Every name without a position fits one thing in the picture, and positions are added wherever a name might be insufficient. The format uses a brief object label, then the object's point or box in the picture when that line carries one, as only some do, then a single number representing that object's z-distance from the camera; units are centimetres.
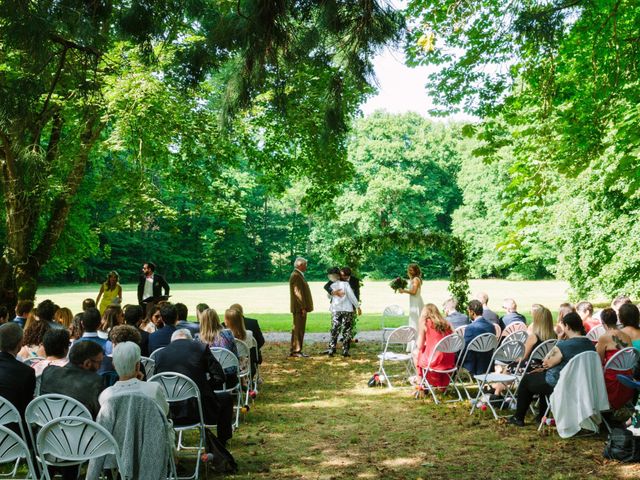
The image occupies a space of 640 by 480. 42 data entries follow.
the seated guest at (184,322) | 754
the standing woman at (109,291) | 1249
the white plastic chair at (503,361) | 716
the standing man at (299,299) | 1224
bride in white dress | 1148
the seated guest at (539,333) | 709
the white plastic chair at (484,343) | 778
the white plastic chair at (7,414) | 408
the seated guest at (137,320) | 690
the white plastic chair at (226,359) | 647
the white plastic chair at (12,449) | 364
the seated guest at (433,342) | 812
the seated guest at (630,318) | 683
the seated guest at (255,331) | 885
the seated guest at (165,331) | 655
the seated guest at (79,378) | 435
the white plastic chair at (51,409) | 396
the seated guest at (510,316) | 920
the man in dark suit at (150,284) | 1212
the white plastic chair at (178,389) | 496
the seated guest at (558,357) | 627
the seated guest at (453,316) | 931
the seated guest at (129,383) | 387
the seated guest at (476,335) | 805
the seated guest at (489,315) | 930
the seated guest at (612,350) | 637
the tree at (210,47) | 484
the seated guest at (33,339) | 605
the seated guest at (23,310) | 769
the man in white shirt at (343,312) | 1230
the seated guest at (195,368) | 529
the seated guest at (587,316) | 904
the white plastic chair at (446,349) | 777
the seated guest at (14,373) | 454
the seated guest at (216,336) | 680
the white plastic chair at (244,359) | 733
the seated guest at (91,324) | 613
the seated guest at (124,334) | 505
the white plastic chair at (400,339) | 905
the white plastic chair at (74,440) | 359
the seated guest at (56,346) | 486
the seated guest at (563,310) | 830
